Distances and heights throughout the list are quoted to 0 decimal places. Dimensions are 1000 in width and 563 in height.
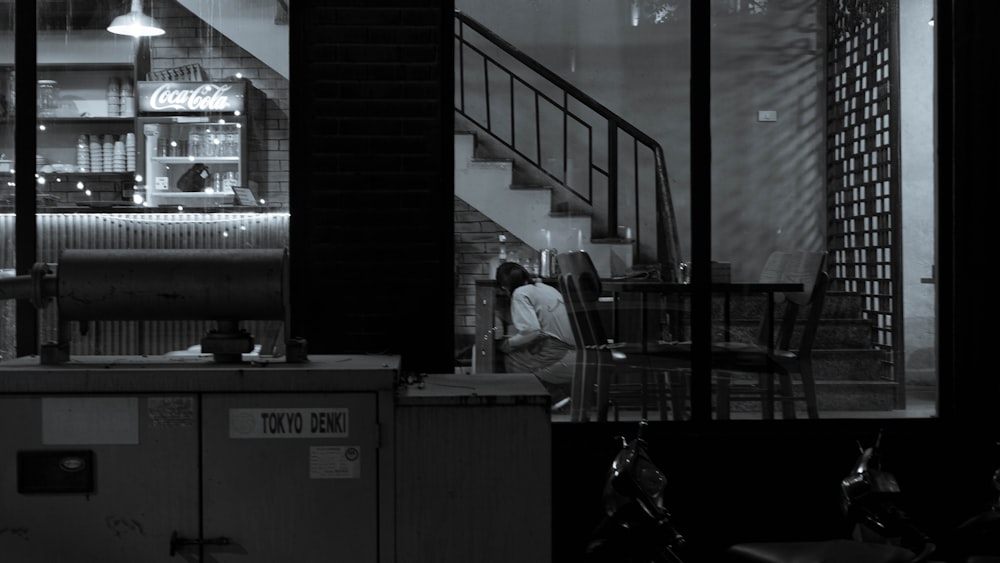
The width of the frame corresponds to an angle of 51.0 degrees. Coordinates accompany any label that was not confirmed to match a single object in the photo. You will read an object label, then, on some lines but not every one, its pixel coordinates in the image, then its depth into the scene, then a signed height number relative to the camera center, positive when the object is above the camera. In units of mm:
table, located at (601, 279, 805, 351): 5012 -64
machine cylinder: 3027 -27
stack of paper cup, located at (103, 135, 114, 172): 5943 +689
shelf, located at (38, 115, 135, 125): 5153 +867
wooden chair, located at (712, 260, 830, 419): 5004 -420
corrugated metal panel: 4832 +173
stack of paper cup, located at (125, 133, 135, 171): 5883 +696
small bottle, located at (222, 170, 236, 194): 5385 +492
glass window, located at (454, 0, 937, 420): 5008 +406
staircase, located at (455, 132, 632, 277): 4945 +278
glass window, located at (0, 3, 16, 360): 4875 +499
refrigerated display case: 5262 +776
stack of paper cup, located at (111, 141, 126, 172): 5979 +678
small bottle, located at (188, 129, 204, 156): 6890 +887
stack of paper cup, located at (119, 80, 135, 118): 6193 +1046
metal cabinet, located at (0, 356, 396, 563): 2932 -523
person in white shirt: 5027 -287
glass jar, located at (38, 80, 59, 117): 4980 +861
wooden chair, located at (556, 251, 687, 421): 4988 -423
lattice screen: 5137 +542
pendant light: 5359 +1306
